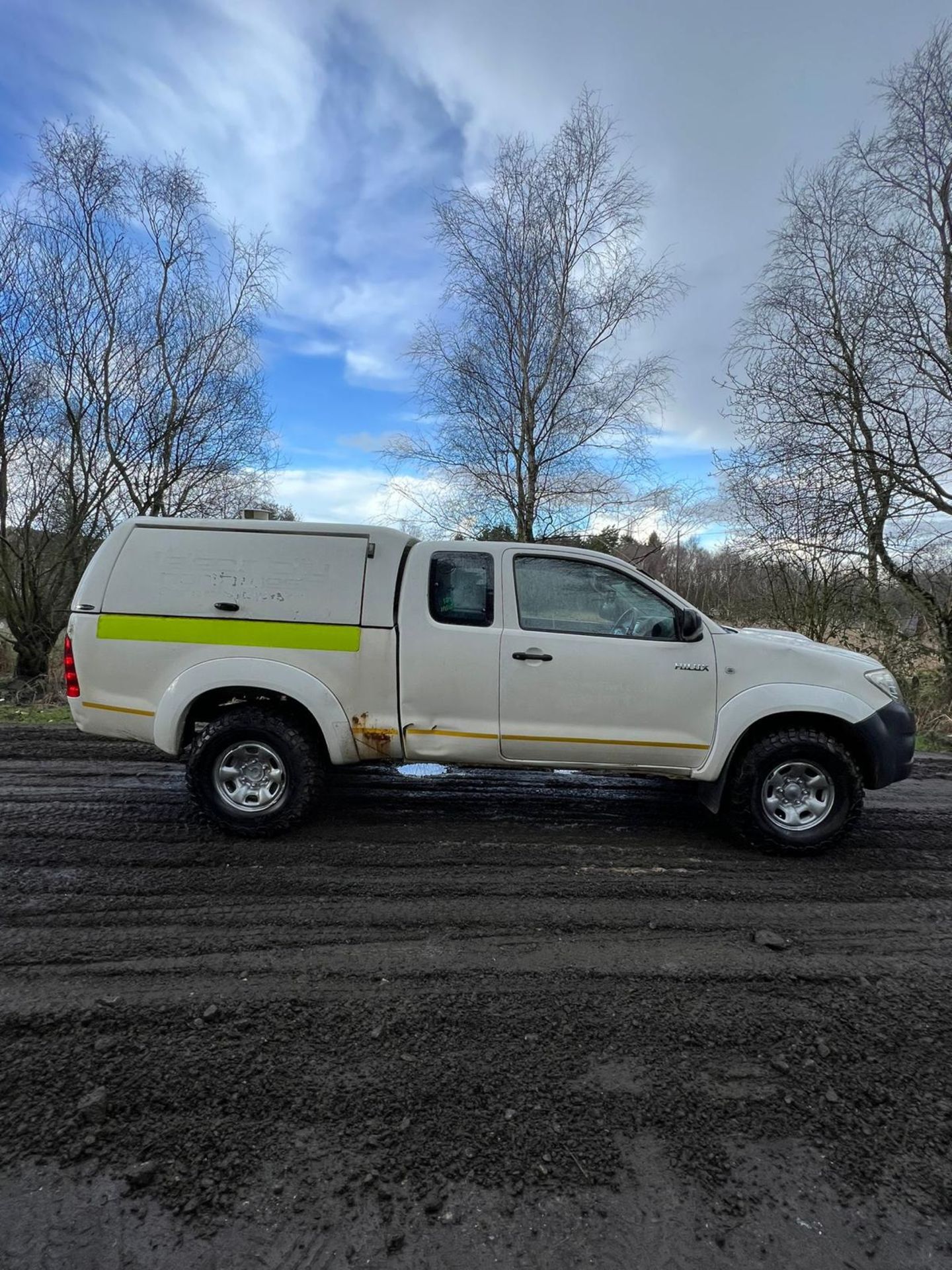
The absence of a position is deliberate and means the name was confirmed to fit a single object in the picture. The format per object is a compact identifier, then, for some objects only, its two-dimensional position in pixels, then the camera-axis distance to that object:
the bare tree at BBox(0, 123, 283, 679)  10.63
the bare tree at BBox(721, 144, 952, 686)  9.88
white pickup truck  4.12
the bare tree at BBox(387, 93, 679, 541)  11.98
